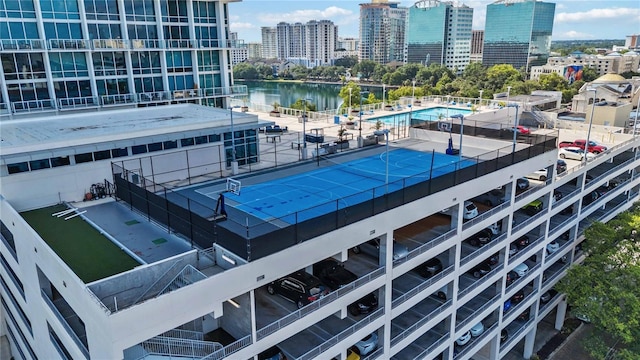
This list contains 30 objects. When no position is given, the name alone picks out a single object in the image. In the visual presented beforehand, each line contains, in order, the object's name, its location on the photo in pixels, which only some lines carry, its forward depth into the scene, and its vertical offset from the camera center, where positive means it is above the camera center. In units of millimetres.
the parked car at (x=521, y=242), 34938 -14200
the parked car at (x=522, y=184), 35253 -9908
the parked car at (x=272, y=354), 20266 -13009
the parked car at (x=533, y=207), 35531 -11757
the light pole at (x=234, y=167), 31375 -7413
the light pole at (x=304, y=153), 34875 -7219
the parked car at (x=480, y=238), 31047 -12304
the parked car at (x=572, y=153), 43438 -9494
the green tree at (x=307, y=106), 88650 -9512
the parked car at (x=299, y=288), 21328 -10787
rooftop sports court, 24250 -7715
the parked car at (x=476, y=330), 31438 -18602
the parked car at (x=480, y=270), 30953 -14403
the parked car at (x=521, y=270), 34719 -16110
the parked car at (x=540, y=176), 36894 -9862
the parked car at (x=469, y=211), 29641 -10010
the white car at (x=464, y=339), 30667 -18741
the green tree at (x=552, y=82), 125225 -8234
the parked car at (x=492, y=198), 33281 -10600
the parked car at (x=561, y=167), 39281 -9685
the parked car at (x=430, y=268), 27391 -12549
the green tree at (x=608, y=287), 30750 -16191
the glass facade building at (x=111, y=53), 42438 +685
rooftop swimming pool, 68094 -9110
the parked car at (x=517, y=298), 35406 -18539
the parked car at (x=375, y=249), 24744 -10744
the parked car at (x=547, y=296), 38784 -20320
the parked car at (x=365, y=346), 24156 -15059
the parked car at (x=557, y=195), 38900 -12081
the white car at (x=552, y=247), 38500 -16081
